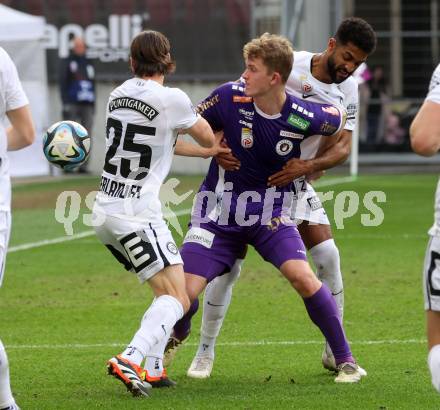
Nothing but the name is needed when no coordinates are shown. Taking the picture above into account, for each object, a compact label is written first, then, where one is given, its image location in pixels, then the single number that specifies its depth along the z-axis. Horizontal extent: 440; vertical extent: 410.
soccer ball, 16.58
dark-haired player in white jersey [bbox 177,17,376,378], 16.61
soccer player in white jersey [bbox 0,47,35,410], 13.11
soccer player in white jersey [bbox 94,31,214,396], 15.10
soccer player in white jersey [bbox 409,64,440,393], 11.26
